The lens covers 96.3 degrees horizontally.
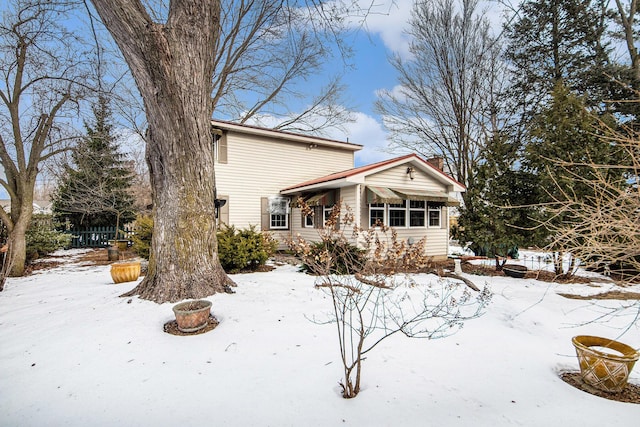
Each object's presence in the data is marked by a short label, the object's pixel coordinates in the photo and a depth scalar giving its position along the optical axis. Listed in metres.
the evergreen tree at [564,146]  6.86
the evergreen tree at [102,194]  12.35
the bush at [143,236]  8.02
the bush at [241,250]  7.20
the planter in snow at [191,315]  3.71
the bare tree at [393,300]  2.95
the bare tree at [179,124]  4.28
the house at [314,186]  10.12
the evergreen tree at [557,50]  11.36
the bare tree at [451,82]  12.70
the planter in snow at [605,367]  2.67
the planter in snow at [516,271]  7.79
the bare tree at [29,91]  7.28
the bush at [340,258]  6.78
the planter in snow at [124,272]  6.18
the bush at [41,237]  9.69
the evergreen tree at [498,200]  7.89
